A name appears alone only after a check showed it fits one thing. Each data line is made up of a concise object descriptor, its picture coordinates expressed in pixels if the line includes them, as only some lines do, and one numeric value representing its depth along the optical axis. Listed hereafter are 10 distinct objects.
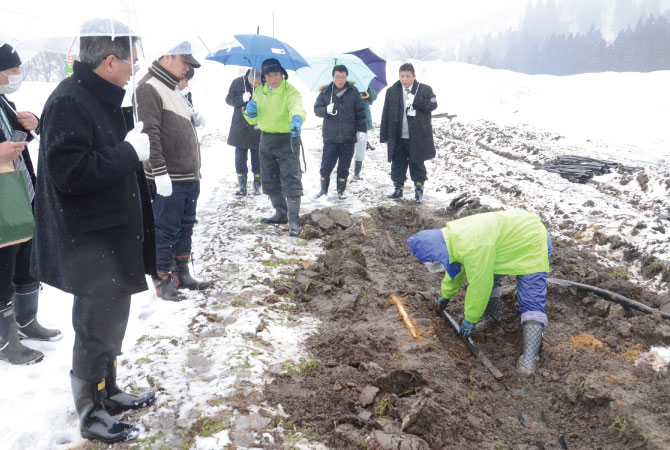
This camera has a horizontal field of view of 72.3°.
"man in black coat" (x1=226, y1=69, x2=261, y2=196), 7.38
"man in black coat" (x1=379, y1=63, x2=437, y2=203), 7.42
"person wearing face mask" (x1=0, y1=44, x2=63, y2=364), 2.89
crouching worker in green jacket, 3.50
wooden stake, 3.73
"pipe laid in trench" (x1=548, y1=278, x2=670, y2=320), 3.91
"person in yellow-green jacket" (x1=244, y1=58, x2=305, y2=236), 5.61
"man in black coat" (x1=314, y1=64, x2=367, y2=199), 7.33
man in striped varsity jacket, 3.67
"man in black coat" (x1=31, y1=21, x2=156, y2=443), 2.03
